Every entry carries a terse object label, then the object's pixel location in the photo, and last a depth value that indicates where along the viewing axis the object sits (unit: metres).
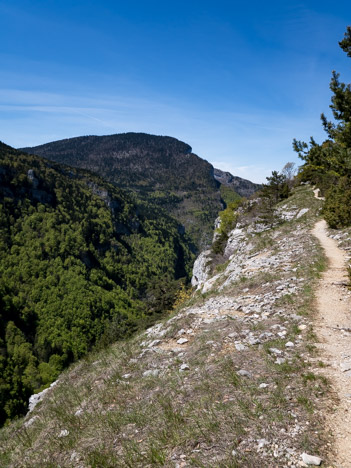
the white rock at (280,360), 6.46
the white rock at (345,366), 5.76
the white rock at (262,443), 4.11
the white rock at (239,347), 7.56
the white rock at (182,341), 9.29
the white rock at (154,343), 9.89
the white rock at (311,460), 3.63
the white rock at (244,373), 6.20
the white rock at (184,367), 7.26
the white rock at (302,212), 30.32
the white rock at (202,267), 41.13
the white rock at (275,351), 7.00
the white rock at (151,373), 7.47
